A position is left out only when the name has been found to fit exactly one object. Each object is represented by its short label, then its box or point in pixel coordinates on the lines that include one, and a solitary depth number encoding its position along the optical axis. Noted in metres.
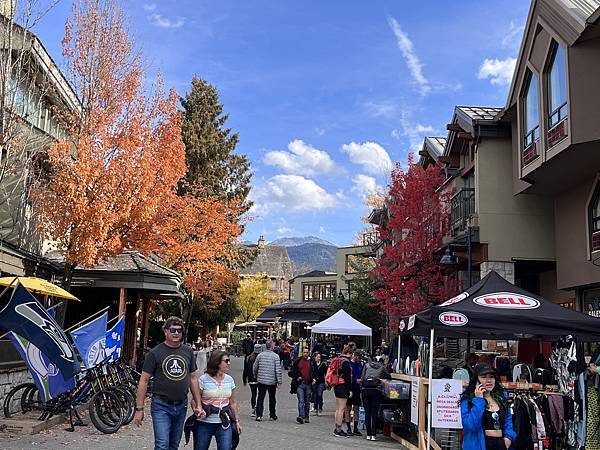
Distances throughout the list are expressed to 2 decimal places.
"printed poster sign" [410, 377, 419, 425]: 11.35
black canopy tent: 10.36
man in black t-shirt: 7.05
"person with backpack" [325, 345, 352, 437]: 13.27
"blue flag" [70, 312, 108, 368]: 13.08
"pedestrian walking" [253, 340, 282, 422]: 14.91
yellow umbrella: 12.62
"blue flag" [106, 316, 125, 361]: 13.92
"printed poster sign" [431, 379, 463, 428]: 10.41
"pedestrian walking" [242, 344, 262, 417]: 16.11
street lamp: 20.20
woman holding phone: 6.53
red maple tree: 26.05
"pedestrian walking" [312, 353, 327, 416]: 15.67
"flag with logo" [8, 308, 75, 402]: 11.55
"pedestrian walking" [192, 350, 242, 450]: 7.20
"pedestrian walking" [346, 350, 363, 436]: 13.56
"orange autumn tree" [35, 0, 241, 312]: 15.77
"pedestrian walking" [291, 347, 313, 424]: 15.02
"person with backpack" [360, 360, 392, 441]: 12.83
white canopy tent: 22.59
